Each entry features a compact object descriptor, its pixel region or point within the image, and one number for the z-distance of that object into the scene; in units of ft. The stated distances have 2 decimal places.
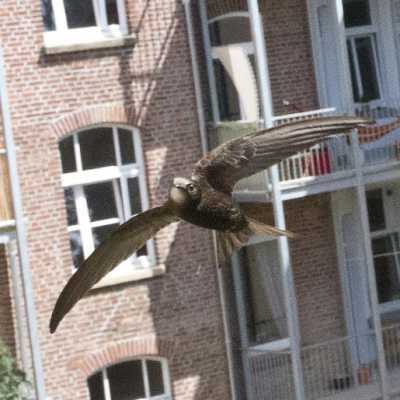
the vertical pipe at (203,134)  59.16
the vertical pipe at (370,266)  59.94
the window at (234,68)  60.18
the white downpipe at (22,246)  53.93
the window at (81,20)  56.70
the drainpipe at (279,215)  57.00
